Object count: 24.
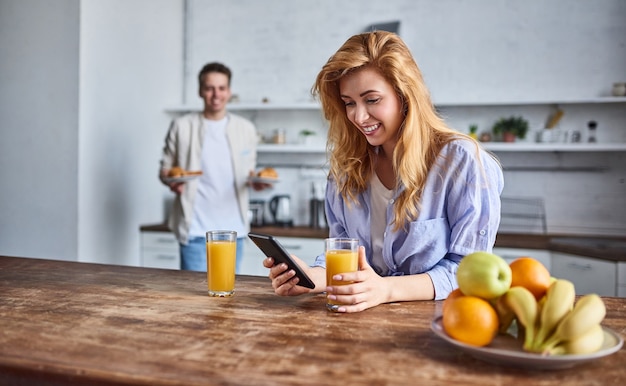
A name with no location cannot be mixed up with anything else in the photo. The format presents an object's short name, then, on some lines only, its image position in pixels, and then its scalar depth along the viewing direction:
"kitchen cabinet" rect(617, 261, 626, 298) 3.22
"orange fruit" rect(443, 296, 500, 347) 1.10
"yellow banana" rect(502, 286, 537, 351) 1.07
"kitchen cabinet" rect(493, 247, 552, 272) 3.77
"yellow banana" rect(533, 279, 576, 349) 1.06
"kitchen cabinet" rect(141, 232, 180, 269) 4.39
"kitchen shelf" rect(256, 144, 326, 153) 4.62
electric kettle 4.65
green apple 1.13
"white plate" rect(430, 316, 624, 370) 1.01
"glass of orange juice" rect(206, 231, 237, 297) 1.64
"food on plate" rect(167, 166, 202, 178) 3.70
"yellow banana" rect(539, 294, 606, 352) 1.03
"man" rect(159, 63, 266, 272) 3.79
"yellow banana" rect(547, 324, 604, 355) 1.03
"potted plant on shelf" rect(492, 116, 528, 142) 4.27
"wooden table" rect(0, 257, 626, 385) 1.03
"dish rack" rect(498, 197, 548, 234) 4.39
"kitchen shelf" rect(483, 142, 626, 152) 4.00
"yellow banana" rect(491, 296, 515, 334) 1.14
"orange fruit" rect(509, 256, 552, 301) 1.17
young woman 1.64
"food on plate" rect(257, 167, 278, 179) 3.96
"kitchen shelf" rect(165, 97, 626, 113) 4.02
